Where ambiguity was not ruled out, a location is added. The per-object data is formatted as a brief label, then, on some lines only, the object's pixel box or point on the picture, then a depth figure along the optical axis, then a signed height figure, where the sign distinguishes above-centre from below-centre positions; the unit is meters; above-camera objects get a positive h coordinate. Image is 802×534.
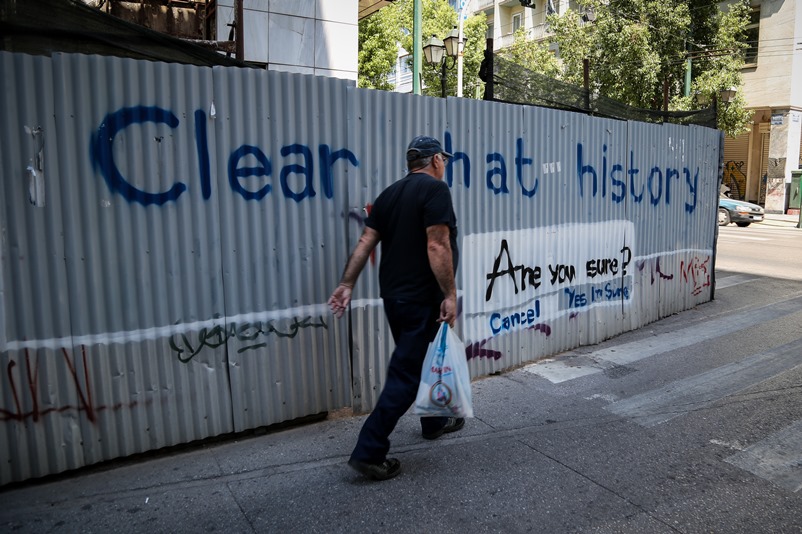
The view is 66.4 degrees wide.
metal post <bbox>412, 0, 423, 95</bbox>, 14.18 +3.42
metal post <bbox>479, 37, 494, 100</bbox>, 5.49 +1.05
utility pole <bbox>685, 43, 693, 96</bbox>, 19.33 +3.54
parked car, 22.77 -0.87
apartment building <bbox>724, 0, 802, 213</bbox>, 26.70 +4.56
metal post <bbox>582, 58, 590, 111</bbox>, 6.41 +1.24
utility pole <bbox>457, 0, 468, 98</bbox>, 23.06 +5.44
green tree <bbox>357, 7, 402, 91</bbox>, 24.97 +5.82
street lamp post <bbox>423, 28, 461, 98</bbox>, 13.45 +3.15
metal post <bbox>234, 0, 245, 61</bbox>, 7.43 +2.00
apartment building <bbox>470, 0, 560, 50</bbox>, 37.94 +11.13
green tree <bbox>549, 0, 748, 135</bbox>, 19.20 +4.56
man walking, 3.44 -0.48
